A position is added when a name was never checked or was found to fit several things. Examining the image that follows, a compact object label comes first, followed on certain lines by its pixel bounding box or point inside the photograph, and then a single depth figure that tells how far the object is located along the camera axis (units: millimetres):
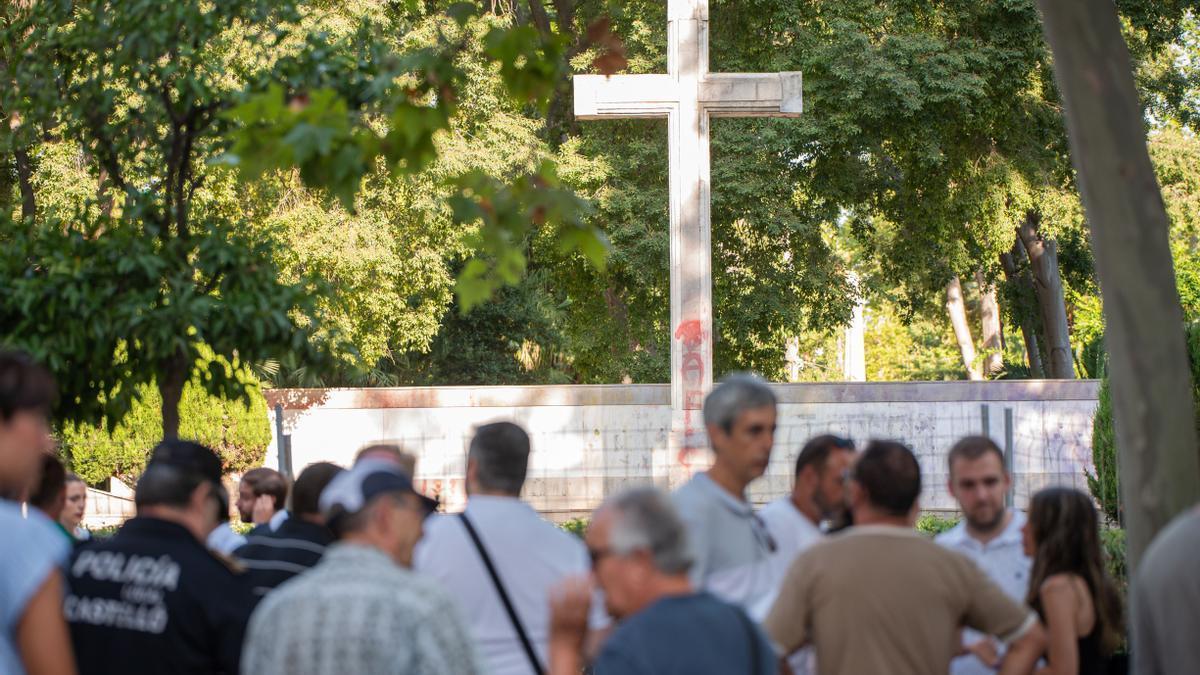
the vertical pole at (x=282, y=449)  28472
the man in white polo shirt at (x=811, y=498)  9945
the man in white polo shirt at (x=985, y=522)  10484
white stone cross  31625
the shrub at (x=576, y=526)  28206
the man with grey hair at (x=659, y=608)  6262
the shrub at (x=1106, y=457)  28141
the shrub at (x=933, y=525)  27797
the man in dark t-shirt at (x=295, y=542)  10273
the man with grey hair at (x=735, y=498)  8937
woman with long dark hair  9703
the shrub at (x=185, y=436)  50594
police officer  8305
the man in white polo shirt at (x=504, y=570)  8750
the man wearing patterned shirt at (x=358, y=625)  6363
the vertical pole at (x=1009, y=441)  25442
